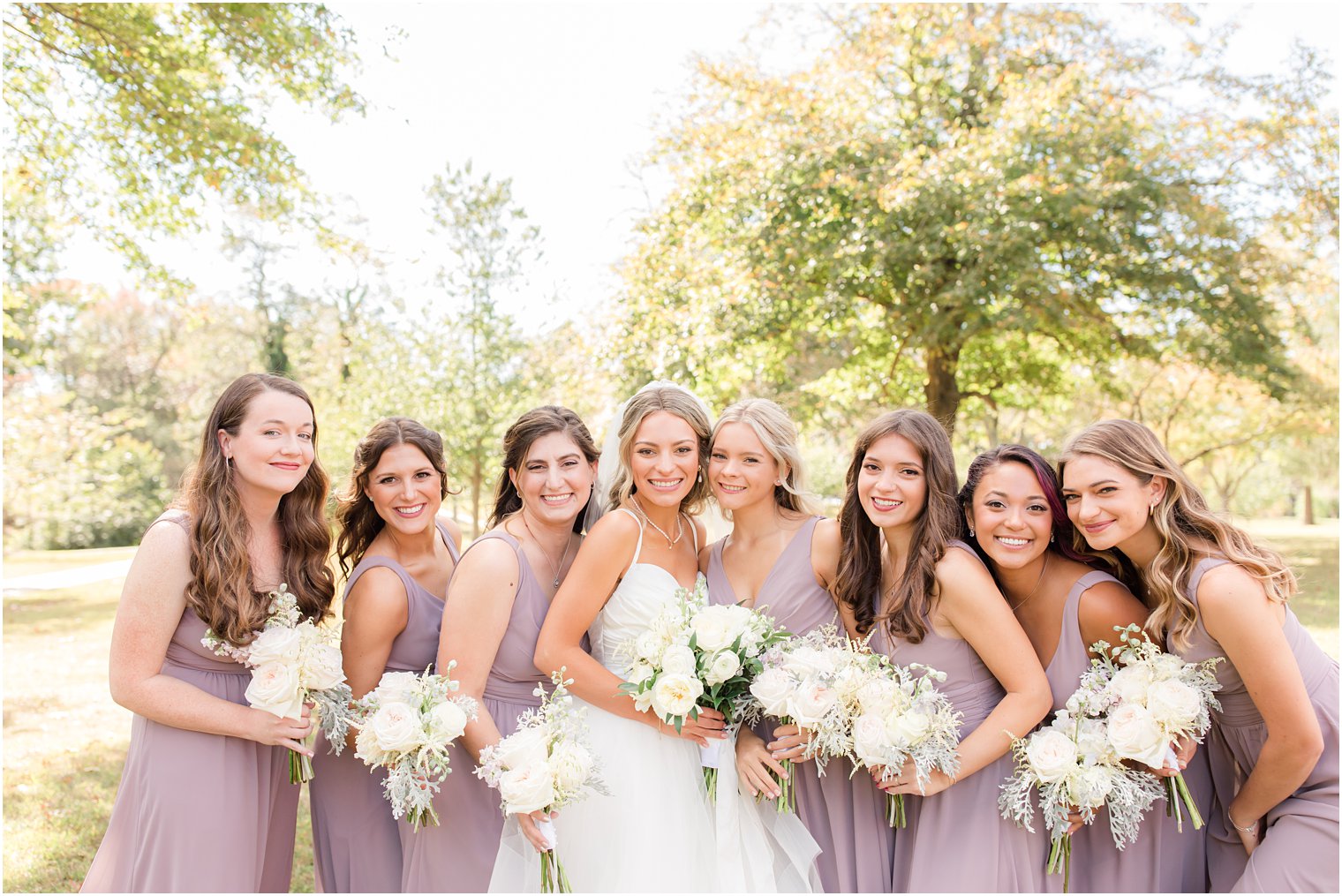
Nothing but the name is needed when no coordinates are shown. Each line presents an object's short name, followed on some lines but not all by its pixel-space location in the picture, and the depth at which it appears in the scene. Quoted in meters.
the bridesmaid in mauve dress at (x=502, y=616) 4.14
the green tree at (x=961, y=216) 14.41
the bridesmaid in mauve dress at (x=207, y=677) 3.81
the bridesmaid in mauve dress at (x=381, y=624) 4.41
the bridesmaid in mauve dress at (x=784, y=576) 4.24
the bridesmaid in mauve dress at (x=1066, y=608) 4.11
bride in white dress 4.12
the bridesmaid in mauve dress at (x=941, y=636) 3.92
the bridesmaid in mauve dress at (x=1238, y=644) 3.78
